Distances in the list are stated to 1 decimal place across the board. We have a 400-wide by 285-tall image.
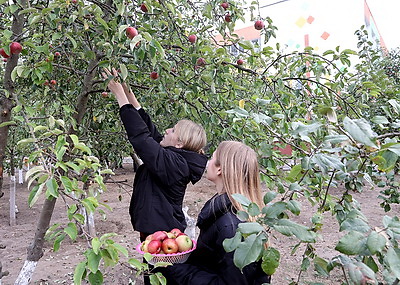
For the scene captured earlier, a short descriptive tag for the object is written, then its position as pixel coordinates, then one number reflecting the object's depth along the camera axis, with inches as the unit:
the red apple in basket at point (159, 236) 66.5
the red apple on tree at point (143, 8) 86.7
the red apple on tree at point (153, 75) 92.0
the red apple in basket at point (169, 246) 63.1
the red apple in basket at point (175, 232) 69.7
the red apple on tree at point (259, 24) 102.2
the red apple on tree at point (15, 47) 74.6
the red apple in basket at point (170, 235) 68.0
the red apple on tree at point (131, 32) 63.6
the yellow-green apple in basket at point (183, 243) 64.5
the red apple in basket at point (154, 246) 62.8
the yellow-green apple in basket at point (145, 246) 64.7
